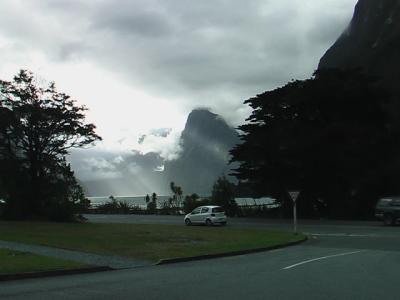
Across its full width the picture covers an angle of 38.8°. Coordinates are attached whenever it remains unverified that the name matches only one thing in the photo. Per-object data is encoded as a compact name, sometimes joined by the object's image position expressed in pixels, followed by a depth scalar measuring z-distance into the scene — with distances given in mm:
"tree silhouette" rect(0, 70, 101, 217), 49594
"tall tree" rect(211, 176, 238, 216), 61906
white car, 43844
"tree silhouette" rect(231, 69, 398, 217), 49562
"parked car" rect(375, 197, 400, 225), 39438
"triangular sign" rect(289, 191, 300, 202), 30812
